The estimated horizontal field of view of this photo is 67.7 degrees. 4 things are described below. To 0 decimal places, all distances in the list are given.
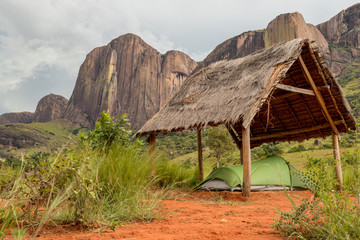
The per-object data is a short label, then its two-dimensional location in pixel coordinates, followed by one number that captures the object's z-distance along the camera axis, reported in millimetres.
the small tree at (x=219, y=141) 18281
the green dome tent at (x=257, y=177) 6473
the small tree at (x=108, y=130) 6324
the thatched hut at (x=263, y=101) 5623
